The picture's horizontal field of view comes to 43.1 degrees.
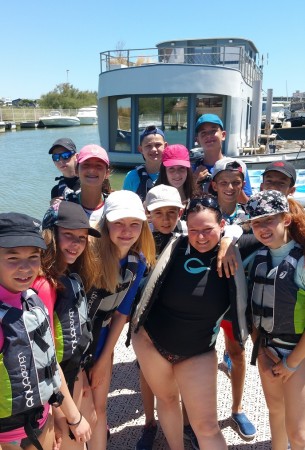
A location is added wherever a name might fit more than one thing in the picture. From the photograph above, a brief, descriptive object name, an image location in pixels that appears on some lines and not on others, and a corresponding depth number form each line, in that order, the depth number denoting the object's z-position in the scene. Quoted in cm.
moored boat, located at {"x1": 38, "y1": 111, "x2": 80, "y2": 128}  6179
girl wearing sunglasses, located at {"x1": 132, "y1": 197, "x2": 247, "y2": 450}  235
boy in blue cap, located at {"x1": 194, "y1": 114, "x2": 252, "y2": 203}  386
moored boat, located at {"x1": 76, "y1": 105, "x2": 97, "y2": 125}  6944
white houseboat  1808
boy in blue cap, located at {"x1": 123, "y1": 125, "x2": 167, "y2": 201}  390
